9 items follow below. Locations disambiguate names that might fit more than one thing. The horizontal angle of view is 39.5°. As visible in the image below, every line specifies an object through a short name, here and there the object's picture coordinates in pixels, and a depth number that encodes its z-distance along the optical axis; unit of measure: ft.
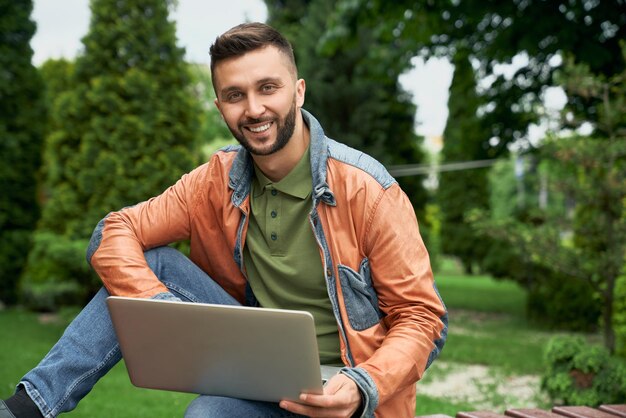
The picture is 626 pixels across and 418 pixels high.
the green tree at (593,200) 23.75
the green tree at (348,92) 44.80
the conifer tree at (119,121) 28.60
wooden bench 9.95
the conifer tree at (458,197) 72.54
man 7.64
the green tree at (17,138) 37.32
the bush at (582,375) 18.26
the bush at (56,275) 28.02
